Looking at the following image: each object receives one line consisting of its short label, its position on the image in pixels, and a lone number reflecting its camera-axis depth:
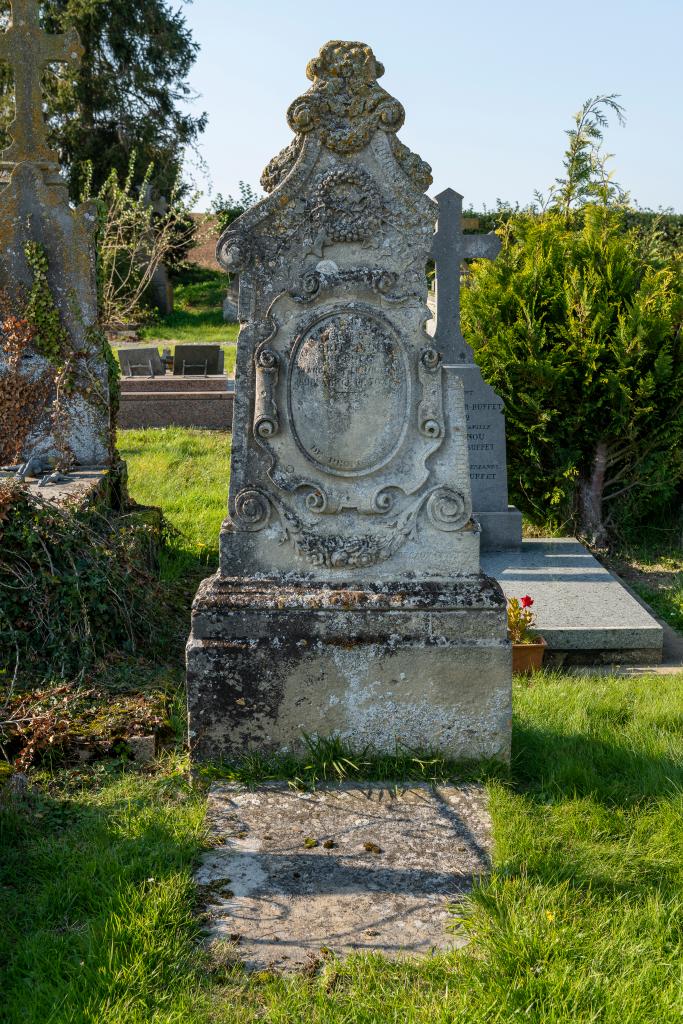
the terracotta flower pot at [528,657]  5.19
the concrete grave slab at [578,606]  5.48
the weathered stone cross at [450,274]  8.03
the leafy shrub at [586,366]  7.83
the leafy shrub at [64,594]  4.72
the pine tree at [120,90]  23.20
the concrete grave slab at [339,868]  2.71
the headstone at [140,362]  14.70
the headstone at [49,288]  6.61
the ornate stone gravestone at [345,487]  3.60
